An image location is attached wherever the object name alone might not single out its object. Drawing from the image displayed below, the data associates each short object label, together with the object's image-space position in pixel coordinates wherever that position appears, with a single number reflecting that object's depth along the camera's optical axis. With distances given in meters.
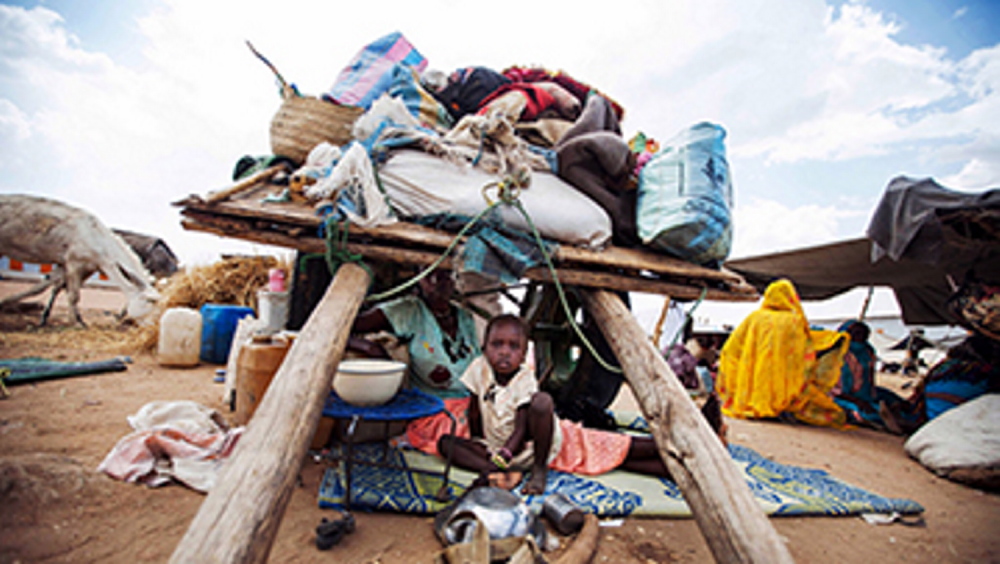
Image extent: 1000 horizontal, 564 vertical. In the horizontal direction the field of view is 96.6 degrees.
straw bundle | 6.98
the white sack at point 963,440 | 3.56
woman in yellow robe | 5.67
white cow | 7.71
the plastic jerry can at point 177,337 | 5.16
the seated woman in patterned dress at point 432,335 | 3.47
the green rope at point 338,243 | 2.03
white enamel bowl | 2.17
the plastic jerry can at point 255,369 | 2.73
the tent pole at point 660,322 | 8.10
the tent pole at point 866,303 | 8.62
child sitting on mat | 2.48
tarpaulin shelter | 4.15
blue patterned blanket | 2.22
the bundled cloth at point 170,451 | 2.24
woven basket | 2.72
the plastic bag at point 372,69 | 3.12
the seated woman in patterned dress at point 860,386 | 6.14
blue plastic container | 5.71
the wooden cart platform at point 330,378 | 1.11
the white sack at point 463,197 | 2.29
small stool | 1.98
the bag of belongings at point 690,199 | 2.34
